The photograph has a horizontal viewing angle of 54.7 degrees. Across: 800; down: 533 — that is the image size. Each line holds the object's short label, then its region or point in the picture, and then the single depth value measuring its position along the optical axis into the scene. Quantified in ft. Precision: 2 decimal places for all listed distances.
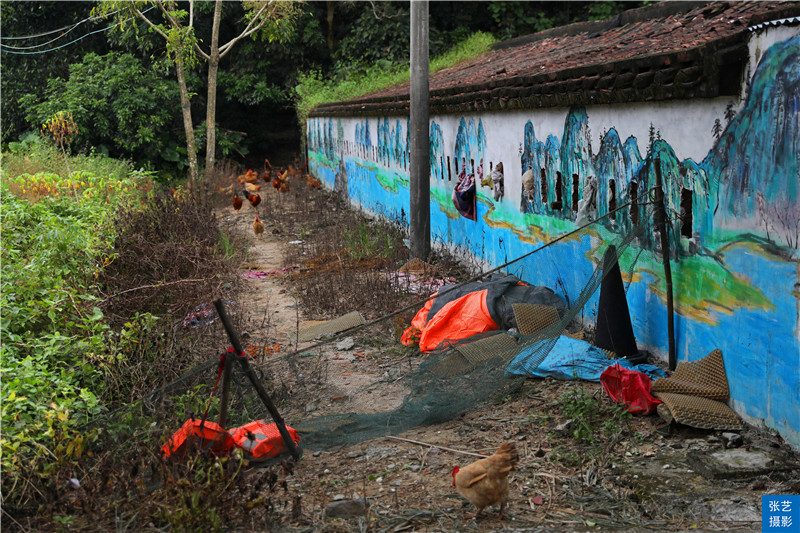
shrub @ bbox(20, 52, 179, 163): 80.48
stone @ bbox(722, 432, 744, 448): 15.15
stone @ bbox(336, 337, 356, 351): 24.73
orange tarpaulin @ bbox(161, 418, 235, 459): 13.47
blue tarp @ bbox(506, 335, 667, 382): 19.09
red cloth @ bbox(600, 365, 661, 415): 16.90
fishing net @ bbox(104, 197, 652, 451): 16.63
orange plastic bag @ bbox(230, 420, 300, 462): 15.06
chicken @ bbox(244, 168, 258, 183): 64.13
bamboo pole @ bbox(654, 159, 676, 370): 18.16
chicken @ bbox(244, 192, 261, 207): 51.39
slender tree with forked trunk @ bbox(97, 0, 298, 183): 62.61
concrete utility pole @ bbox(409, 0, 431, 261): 34.55
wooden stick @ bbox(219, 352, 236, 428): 13.73
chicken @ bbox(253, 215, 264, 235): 45.68
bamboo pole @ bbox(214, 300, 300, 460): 13.51
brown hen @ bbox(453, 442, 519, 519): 12.47
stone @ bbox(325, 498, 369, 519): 13.10
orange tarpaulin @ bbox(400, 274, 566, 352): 23.40
